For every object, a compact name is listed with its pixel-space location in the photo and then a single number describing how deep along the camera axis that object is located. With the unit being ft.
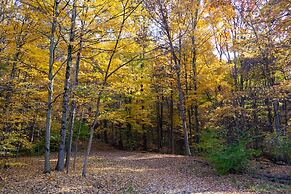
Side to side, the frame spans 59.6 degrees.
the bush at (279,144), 28.37
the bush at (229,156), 31.78
